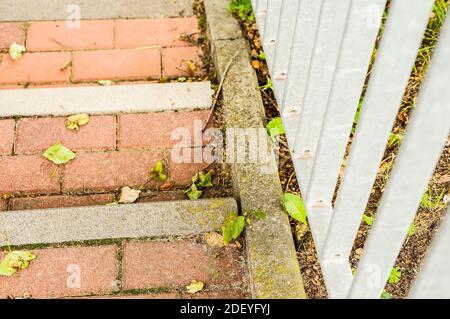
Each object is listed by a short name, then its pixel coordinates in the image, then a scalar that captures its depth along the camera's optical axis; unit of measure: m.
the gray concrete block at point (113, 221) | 1.64
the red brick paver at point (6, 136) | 1.93
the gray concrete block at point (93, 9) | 2.48
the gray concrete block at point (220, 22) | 2.24
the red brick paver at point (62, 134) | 1.95
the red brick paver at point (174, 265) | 1.58
